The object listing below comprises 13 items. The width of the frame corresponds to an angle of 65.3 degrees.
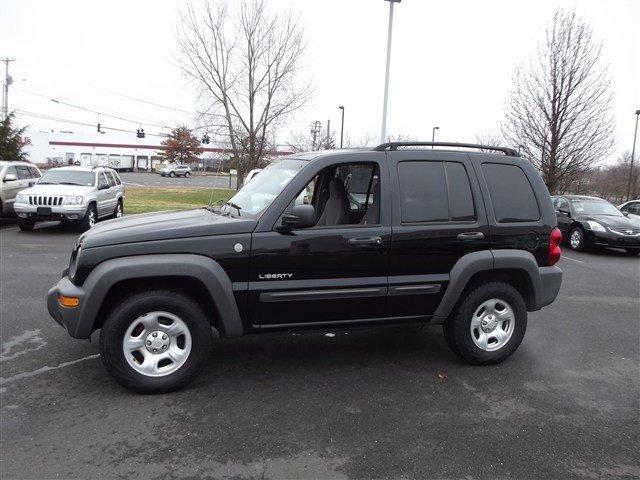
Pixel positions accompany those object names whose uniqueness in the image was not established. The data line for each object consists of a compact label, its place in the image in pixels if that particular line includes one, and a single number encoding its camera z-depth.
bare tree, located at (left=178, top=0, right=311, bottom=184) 23.98
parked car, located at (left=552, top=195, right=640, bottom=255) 12.29
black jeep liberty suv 3.69
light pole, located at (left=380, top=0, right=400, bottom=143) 16.12
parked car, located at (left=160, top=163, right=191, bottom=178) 63.12
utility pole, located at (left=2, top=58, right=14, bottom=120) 49.69
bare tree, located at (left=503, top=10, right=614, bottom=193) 19.09
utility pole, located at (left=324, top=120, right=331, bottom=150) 36.79
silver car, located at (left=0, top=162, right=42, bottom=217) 12.99
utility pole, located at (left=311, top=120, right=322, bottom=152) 35.81
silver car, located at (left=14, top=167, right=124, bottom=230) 11.99
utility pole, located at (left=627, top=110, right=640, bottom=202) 33.99
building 76.25
